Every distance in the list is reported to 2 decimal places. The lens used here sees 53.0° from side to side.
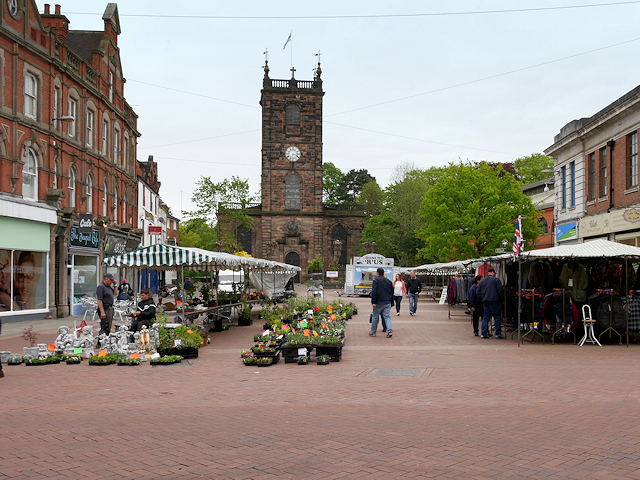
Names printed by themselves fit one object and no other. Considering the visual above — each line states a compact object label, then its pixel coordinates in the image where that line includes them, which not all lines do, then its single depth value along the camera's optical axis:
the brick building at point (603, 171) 24.61
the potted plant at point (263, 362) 11.64
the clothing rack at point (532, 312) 15.55
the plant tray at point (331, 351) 12.27
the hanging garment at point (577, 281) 15.32
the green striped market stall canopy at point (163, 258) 16.27
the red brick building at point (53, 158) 21.78
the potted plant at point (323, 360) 11.74
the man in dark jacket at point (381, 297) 16.64
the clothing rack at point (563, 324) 14.84
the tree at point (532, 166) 66.69
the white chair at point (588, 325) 14.64
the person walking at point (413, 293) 25.56
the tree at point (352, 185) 108.75
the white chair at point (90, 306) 21.84
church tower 77.50
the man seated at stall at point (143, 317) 14.18
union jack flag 15.24
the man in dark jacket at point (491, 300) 16.28
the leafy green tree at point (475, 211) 40.94
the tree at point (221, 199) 60.69
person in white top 25.20
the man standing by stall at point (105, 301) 14.57
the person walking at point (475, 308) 16.91
